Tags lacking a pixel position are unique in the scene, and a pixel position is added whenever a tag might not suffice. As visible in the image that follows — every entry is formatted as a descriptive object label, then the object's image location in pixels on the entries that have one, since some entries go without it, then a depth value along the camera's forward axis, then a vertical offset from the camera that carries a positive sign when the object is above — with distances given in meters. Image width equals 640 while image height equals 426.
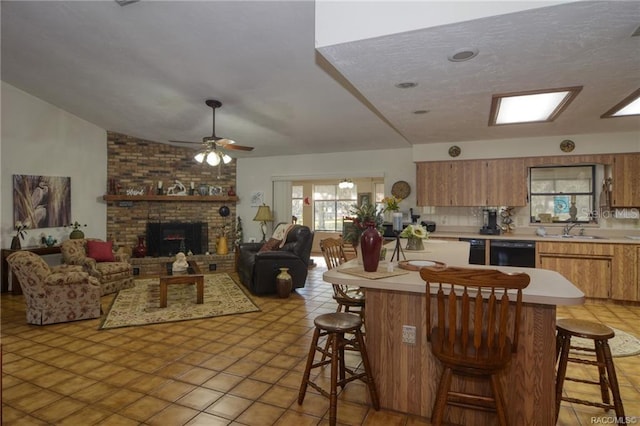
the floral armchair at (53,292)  3.88 -0.90
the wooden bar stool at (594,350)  2.08 -0.85
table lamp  7.38 -0.04
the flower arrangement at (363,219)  2.58 -0.04
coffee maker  5.48 -0.13
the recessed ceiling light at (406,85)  2.77 +1.03
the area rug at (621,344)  3.22 -1.26
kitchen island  1.97 -0.84
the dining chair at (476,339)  1.73 -0.66
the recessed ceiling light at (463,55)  2.18 +1.02
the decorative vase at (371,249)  2.44 -0.25
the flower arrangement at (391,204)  2.98 +0.08
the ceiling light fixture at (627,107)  3.18 +1.08
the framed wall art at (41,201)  5.34 +0.19
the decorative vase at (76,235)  5.86 -0.37
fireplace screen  7.15 -0.52
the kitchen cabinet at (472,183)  5.31 +0.49
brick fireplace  6.88 +0.62
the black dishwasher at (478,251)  5.20 -0.56
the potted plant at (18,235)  5.16 -0.34
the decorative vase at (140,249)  6.89 -0.72
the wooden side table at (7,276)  5.24 -0.95
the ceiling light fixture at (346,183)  8.66 +0.75
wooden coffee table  4.54 -0.88
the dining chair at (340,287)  2.82 -0.62
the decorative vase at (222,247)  7.49 -0.72
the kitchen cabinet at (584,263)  4.68 -0.67
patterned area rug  4.18 -1.23
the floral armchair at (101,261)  5.19 -0.75
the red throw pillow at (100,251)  5.59 -0.61
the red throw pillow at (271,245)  5.91 -0.54
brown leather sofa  5.21 -0.74
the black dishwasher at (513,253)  4.96 -0.56
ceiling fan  4.71 +0.90
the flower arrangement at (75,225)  6.02 -0.21
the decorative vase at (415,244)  3.61 -0.31
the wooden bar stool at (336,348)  2.13 -0.87
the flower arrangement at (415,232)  3.42 -0.18
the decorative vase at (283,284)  5.03 -1.02
